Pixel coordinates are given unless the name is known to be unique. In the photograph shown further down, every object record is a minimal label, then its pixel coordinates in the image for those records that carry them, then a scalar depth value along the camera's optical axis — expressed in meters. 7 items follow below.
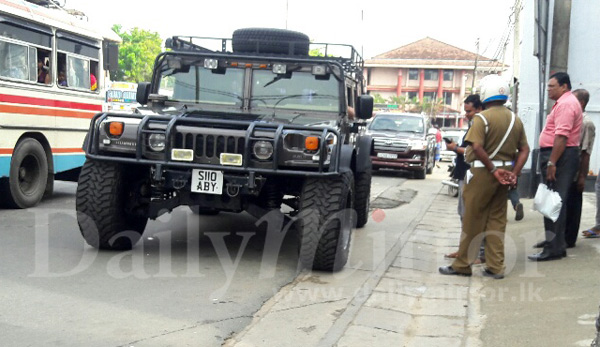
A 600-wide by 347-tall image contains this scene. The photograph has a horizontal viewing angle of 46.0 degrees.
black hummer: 6.27
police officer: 6.21
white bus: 9.51
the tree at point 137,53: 58.12
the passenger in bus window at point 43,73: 10.25
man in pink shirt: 6.44
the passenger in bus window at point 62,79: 10.76
